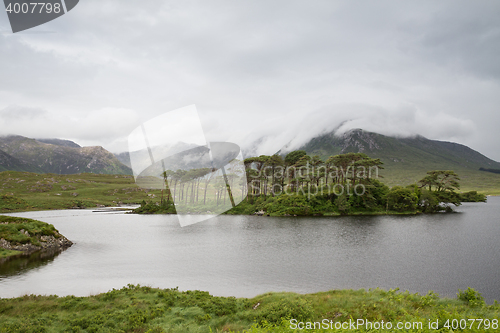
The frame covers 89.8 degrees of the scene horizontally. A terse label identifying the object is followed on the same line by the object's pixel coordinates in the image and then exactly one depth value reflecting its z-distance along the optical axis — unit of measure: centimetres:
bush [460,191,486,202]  14350
